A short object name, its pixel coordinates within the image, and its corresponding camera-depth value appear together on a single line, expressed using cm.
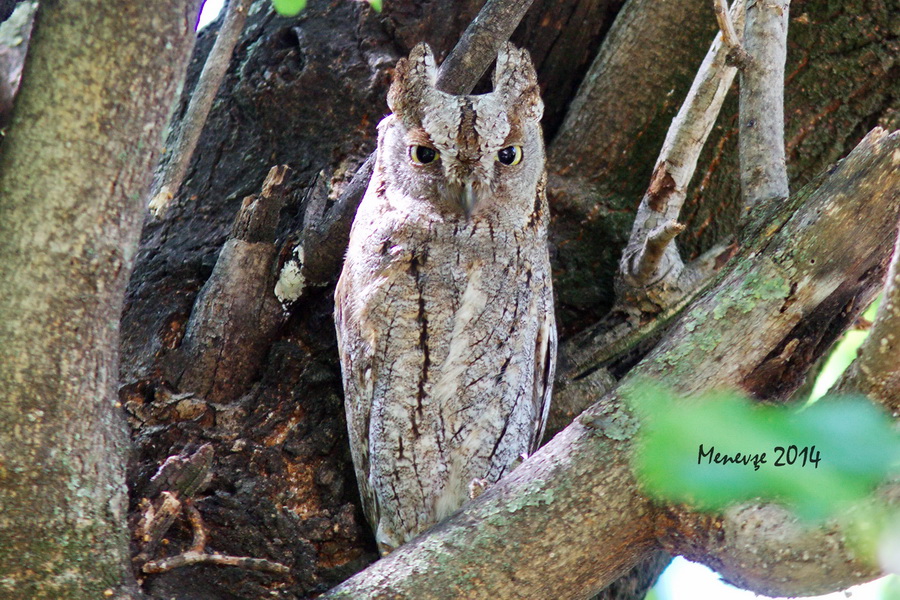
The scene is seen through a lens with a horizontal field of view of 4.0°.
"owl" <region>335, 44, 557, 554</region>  462
